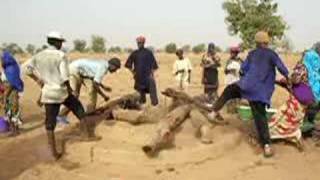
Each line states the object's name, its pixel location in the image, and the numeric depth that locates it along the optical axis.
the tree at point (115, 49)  54.83
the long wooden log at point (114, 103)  10.91
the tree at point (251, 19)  26.56
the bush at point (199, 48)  55.19
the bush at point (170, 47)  51.98
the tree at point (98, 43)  52.99
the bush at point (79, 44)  53.56
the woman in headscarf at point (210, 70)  13.80
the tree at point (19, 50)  49.25
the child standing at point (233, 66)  12.72
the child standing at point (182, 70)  16.61
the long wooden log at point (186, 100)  10.15
